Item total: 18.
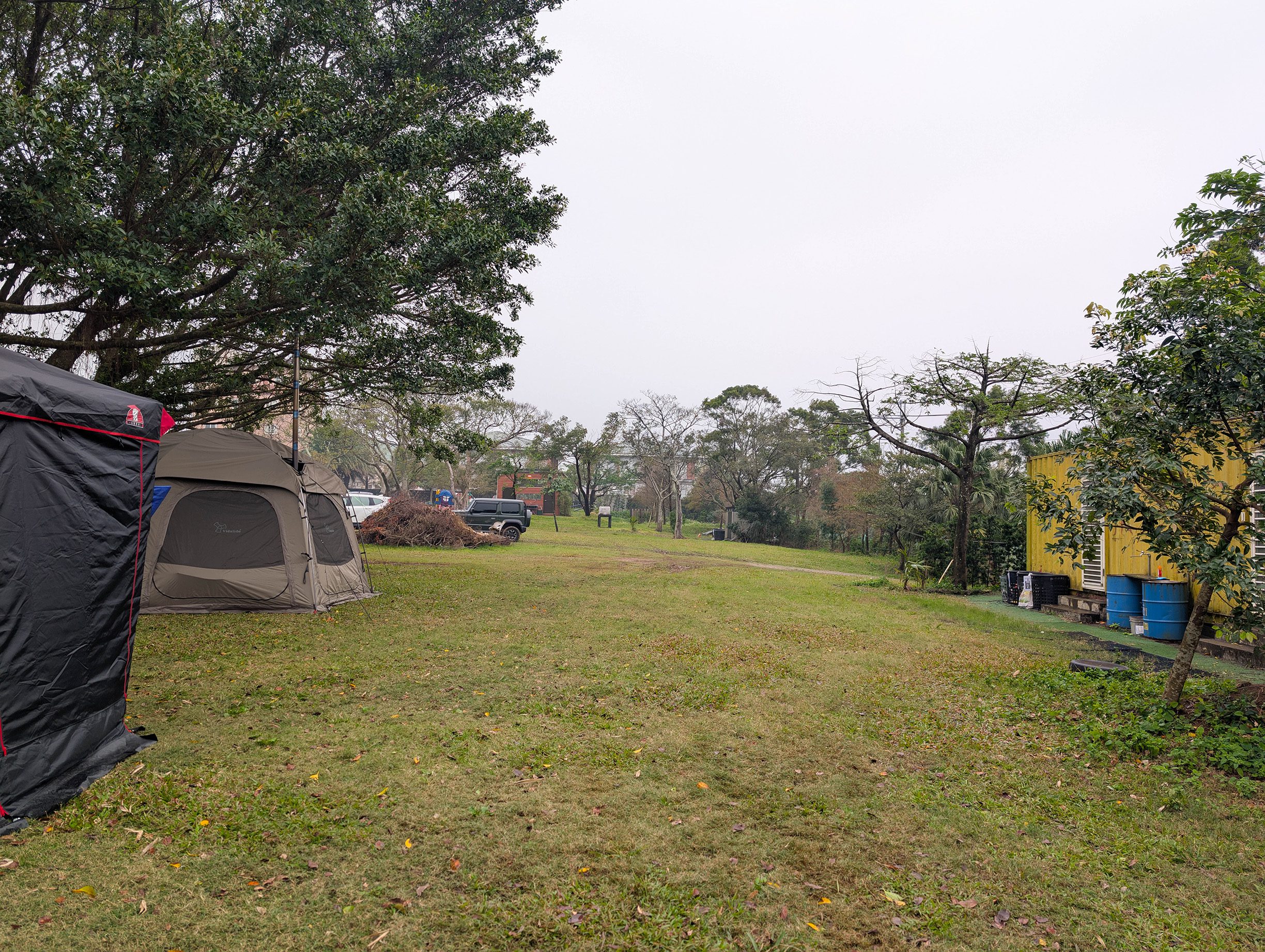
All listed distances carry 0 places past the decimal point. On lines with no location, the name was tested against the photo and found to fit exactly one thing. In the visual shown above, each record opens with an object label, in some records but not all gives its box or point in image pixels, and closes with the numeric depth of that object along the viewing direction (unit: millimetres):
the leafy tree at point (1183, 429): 4188
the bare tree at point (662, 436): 35844
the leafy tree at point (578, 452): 43344
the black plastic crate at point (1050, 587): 11672
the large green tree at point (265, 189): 6480
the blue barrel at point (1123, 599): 9508
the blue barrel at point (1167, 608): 8555
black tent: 3289
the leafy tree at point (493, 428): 38375
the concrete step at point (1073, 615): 10383
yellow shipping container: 9062
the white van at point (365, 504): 26906
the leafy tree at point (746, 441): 35938
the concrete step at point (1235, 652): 7176
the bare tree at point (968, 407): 14305
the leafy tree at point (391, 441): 12016
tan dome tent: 8414
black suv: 24938
